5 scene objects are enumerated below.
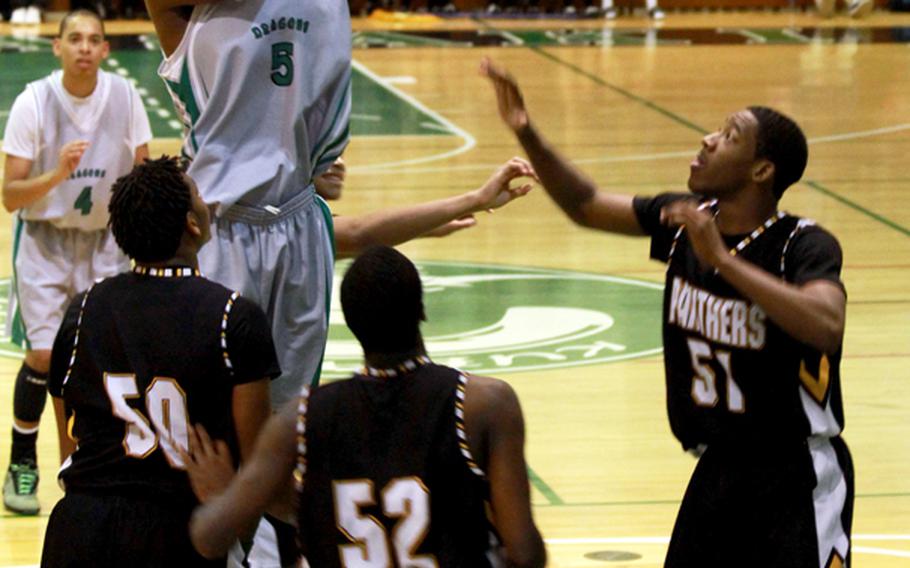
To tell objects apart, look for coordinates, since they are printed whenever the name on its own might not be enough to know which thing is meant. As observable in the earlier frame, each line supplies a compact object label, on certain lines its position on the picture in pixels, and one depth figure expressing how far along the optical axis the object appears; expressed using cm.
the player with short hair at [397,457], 621
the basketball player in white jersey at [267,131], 800
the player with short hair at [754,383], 781
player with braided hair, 691
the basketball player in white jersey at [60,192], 1207
